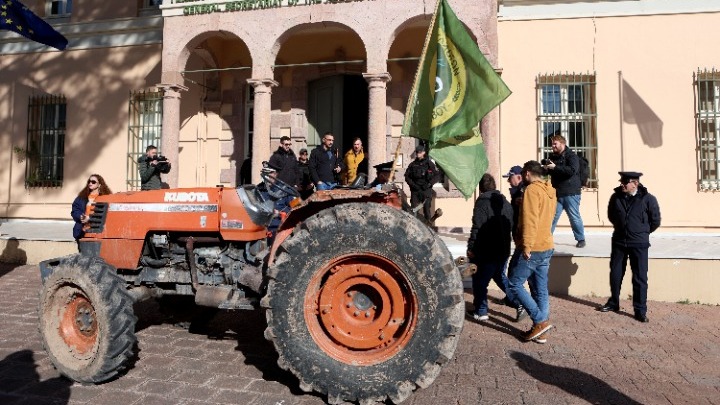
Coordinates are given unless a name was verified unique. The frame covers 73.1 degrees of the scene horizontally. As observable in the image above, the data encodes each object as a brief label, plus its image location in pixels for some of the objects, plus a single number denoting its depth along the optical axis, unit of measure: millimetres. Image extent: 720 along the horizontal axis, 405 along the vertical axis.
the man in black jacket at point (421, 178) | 8367
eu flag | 8656
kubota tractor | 3113
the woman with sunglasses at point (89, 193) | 6266
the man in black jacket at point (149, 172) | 7910
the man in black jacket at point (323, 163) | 8875
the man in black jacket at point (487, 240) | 5648
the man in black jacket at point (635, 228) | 5891
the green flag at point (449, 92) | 3965
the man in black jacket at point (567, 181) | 7043
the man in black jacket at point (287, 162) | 8297
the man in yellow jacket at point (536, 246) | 4867
